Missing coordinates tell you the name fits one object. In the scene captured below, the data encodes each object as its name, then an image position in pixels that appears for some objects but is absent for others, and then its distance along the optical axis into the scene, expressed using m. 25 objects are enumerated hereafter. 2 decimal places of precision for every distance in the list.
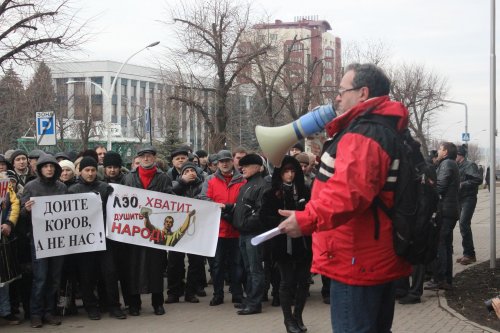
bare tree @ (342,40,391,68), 43.94
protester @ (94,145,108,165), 12.97
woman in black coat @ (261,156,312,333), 8.18
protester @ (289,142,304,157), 11.57
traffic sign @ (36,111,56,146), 16.56
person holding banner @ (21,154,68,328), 8.77
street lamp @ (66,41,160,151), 35.67
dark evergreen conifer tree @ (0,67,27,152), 36.91
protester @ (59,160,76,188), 9.71
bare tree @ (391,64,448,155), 48.22
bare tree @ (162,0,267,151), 27.48
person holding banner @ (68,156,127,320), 9.28
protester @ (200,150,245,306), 10.17
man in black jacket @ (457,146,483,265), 13.82
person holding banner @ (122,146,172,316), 9.35
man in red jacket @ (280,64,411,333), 3.98
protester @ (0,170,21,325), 8.57
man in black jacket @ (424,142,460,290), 10.69
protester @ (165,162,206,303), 10.45
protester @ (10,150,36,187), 10.73
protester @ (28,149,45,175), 11.36
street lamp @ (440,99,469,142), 58.82
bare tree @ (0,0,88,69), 16.17
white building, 48.50
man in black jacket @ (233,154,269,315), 9.37
